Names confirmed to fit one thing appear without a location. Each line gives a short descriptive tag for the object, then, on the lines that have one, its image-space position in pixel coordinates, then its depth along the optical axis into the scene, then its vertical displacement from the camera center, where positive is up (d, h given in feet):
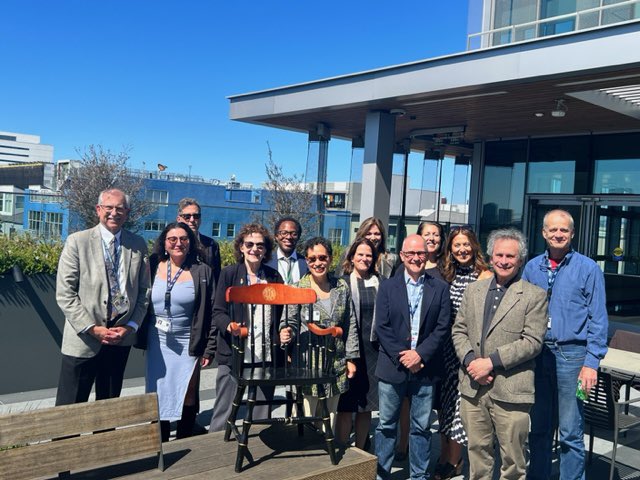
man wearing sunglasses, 18.10 +0.27
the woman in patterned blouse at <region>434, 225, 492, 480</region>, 14.57 -2.70
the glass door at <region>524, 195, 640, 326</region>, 38.81 +1.11
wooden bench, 8.55 -3.46
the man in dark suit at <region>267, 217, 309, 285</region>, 17.87 -0.57
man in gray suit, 13.56 -1.89
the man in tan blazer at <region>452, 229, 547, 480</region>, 12.02 -2.28
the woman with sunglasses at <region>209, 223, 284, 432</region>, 14.30 -1.87
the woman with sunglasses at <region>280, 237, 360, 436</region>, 13.67 -1.75
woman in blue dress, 14.75 -2.49
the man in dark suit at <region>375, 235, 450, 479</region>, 13.52 -2.48
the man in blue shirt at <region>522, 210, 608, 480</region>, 12.87 -1.89
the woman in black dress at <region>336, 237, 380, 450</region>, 14.60 -3.08
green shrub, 20.77 -1.40
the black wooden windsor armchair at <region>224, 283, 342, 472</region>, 10.83 -2.63
